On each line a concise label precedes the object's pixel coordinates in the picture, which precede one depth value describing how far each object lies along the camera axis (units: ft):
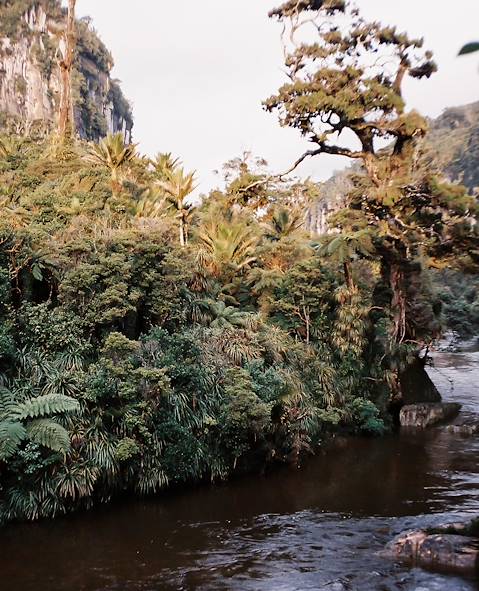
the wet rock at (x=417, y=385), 51.52
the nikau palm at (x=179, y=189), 56.34
